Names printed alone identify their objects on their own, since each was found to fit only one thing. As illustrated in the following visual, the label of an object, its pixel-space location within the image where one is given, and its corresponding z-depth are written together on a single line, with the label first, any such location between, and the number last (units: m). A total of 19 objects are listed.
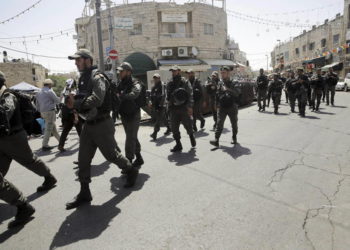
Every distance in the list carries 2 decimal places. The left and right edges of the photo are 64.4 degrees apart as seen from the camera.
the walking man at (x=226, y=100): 6.03
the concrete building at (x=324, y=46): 33.41
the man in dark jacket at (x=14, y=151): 3.03
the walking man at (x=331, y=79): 12.45
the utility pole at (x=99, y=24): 12.20
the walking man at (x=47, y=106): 6.85
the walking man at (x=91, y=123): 3.35
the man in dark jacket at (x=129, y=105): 4.39
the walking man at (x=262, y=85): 12.16
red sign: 12.30
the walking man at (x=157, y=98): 7.44
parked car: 22.58
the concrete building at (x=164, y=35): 25.77
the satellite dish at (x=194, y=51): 26.73
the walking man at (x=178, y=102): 5.73
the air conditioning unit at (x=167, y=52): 25.95
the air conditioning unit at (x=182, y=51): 26.47
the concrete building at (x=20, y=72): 43.91
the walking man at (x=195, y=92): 8.26
